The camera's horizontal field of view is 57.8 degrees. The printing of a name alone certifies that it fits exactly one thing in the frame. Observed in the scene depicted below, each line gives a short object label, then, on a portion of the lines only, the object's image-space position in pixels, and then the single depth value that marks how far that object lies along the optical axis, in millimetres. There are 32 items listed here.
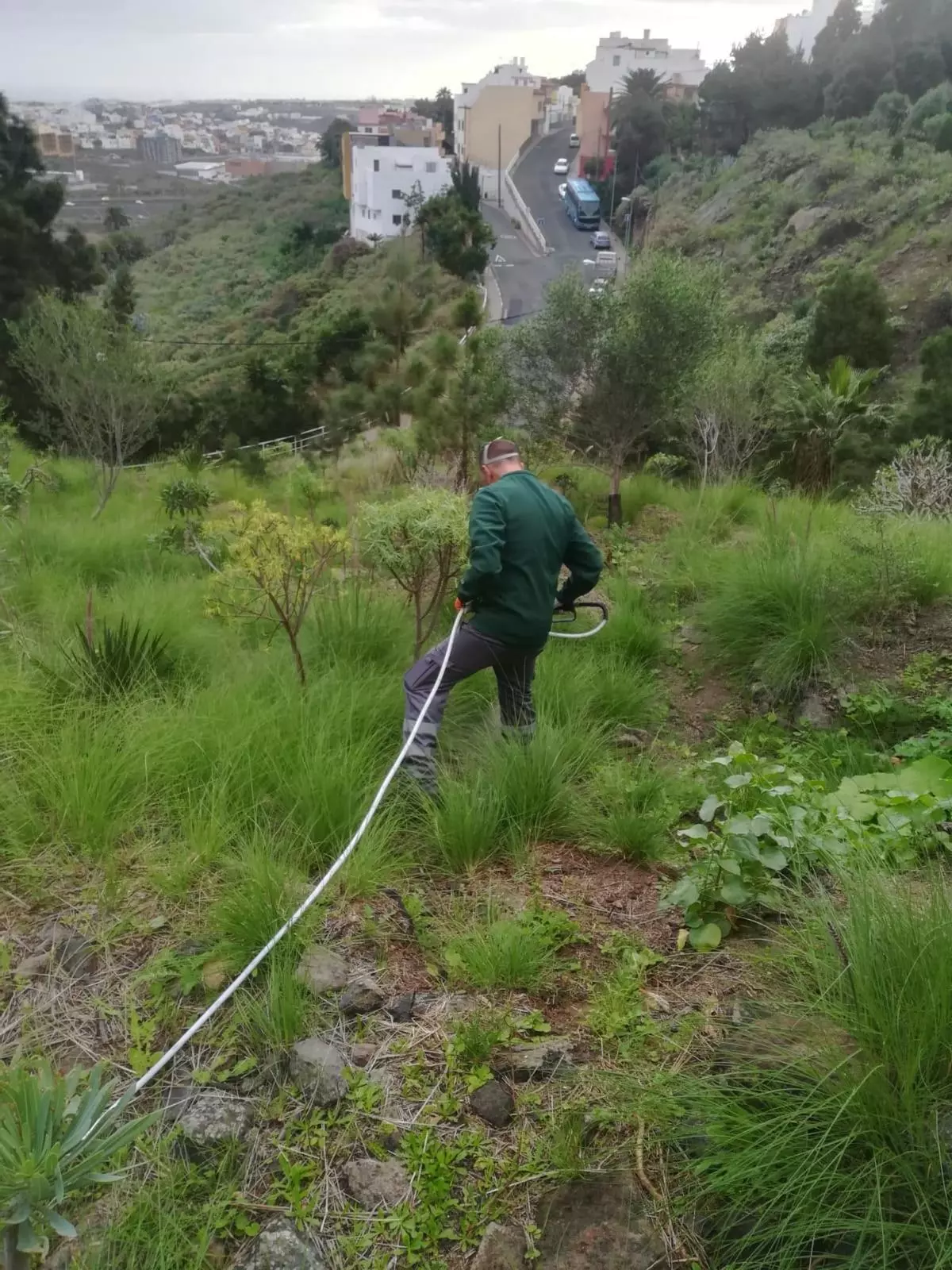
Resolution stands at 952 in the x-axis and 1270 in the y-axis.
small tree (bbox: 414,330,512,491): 11961
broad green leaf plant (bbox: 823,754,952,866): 2445
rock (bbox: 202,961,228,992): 2342
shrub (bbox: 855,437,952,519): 7445
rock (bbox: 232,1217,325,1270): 1732
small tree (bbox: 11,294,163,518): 10992
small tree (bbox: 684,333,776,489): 10477
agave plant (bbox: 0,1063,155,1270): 1453
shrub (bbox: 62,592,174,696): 3732
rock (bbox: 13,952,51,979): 2455
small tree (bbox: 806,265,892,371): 16109
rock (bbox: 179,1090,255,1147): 1971
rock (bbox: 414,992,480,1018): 2283
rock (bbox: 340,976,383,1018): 2293
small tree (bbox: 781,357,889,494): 11320
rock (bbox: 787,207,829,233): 32656
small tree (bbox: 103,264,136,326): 22297
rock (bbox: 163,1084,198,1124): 2025
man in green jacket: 3256
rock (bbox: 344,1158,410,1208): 1848
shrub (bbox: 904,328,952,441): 11969
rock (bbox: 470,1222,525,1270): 1724
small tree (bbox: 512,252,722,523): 10336
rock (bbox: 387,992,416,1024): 2275
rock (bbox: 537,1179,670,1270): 1682
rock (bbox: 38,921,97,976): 2473
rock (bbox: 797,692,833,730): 4289
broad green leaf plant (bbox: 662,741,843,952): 2391
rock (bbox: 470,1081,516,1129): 1997
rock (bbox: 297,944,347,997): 2334
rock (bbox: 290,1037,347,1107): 2064
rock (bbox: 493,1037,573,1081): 2090
